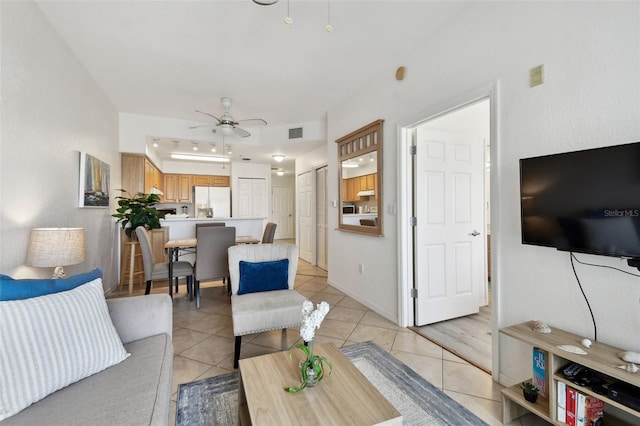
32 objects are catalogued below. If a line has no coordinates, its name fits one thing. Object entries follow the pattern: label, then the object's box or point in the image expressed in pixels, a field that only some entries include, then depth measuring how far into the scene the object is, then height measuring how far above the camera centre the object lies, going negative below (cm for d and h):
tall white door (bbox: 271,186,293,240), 1019 +19
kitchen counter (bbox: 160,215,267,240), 482 -18
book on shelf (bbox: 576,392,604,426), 129 -93
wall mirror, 326 +47
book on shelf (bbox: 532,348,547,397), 150 -87
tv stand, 116 -67
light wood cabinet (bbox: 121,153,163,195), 466 +73
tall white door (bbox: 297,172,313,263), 605 -2
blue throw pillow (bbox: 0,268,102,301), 119 -34
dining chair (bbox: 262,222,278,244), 422 -28
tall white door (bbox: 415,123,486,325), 286 -11
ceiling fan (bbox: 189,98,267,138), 376 +127
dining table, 348 -41
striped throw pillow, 104 -55
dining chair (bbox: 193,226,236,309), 344 -49
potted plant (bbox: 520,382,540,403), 148 -96
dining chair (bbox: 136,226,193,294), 339 -68
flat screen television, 123 +7
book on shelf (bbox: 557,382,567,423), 135 -92
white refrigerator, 741 +42
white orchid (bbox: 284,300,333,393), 124 -65
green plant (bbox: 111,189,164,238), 380 +2
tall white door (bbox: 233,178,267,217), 736 +46
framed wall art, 291 +40
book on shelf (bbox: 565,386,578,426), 132 -92
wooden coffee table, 105 -78
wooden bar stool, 383 -78
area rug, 162 -119
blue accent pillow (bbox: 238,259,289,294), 248 -56
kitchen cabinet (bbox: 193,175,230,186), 748 +97
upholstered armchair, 214 -68
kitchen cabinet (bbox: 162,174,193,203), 720 +72
